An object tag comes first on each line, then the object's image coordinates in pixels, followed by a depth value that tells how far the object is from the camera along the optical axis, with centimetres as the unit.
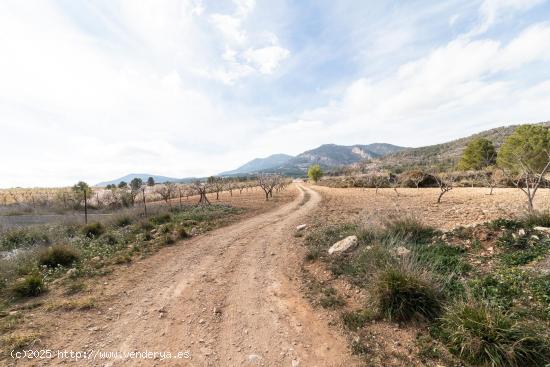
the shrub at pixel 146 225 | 1311
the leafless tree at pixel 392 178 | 4652
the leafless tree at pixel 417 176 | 4028
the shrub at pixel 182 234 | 1150
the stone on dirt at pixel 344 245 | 756
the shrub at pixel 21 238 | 1092
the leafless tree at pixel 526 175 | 812
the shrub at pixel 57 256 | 795
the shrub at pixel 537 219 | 678
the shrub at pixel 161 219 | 1462
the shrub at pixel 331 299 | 511
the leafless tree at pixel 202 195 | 2579
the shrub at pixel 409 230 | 764
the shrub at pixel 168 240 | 1057
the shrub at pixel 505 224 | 678
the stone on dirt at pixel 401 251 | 601
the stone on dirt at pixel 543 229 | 611
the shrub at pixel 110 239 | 1062
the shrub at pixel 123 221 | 1496
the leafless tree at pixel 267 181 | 3630
